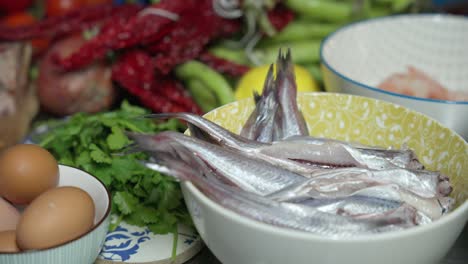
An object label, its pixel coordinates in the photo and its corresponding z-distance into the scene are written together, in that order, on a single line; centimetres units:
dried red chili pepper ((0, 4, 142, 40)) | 135
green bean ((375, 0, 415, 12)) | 134
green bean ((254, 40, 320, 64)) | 133
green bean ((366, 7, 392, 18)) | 138
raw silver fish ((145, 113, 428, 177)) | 71
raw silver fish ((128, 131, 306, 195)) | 66
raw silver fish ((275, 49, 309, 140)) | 82
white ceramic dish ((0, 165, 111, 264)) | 65
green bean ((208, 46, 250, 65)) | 138
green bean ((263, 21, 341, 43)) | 136
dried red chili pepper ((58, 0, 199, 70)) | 125
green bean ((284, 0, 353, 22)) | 133
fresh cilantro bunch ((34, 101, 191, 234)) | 84
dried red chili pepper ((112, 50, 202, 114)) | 126
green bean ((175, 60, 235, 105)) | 121
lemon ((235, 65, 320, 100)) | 116
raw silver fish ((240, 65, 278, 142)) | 81
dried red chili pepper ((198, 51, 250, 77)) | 131
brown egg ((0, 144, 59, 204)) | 76
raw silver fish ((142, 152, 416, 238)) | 60
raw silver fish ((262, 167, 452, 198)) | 66
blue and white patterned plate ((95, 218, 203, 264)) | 78
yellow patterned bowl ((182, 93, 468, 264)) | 56
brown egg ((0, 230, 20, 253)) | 69
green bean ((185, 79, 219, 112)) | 128
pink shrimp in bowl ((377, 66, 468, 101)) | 102
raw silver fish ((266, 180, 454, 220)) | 64
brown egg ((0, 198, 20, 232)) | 75
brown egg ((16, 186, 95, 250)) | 67
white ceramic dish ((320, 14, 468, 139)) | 114
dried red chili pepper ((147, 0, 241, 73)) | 130
